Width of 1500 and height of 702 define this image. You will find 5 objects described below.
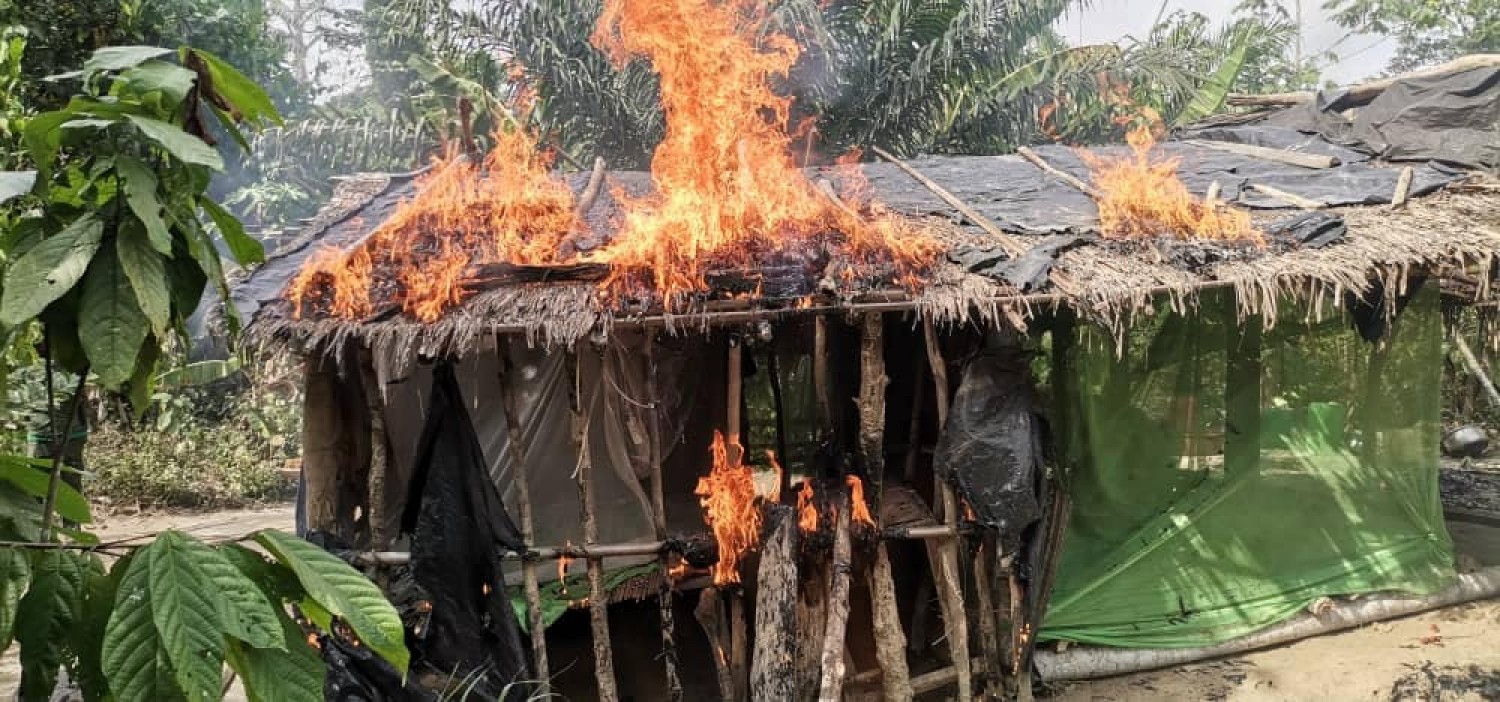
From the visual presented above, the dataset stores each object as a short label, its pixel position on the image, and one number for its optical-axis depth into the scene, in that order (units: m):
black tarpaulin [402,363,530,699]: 5.14
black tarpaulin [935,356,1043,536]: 5.38
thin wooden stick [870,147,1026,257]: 5.85
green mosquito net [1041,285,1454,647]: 6.50
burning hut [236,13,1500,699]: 5.20
